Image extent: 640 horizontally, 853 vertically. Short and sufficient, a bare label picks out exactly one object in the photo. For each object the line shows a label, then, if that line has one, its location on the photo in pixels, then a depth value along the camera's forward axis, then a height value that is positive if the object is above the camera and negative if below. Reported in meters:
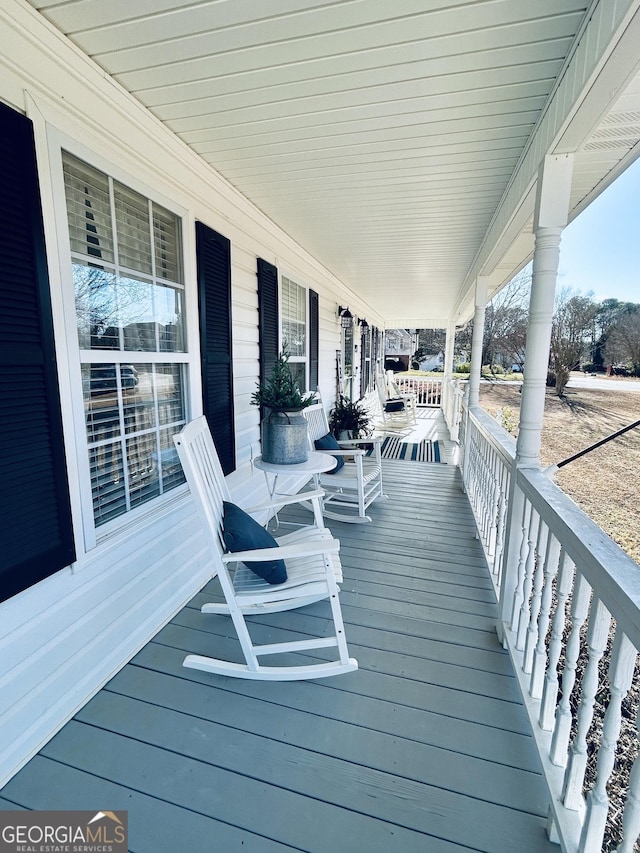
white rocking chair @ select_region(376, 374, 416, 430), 7.21 -1.06
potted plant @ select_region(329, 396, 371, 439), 5.32 -0.84
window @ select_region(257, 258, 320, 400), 3.31 +0.40
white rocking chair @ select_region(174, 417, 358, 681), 1.62 -0.98
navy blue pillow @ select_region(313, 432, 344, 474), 3.68 -0.79
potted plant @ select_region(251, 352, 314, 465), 2.56 -0.42
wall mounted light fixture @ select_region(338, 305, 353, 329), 6.30 +0.67
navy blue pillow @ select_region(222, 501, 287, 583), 1.72 -0.80
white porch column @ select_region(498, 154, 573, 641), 1.67 +0.14
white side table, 2.54 -0.71
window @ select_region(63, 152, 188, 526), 1.68 +0.11
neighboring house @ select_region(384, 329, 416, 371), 24.67 +0.71
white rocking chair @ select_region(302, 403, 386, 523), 3.36 -1.07
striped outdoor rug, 5.77 -1.42
